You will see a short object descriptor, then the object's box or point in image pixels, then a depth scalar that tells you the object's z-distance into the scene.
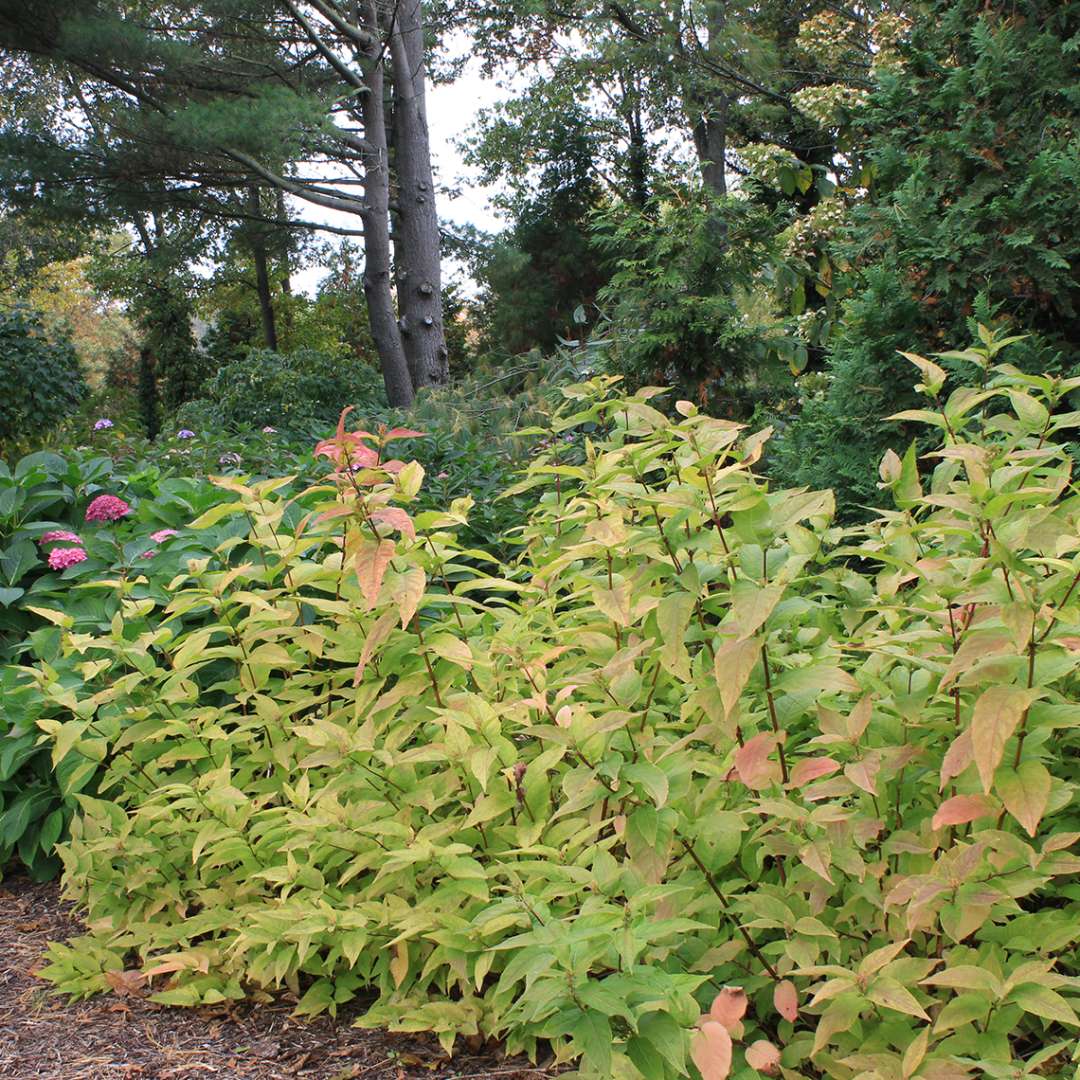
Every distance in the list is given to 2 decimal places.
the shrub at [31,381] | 10.15
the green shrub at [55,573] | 2.77
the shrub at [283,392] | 11.82
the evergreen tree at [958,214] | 2.95
